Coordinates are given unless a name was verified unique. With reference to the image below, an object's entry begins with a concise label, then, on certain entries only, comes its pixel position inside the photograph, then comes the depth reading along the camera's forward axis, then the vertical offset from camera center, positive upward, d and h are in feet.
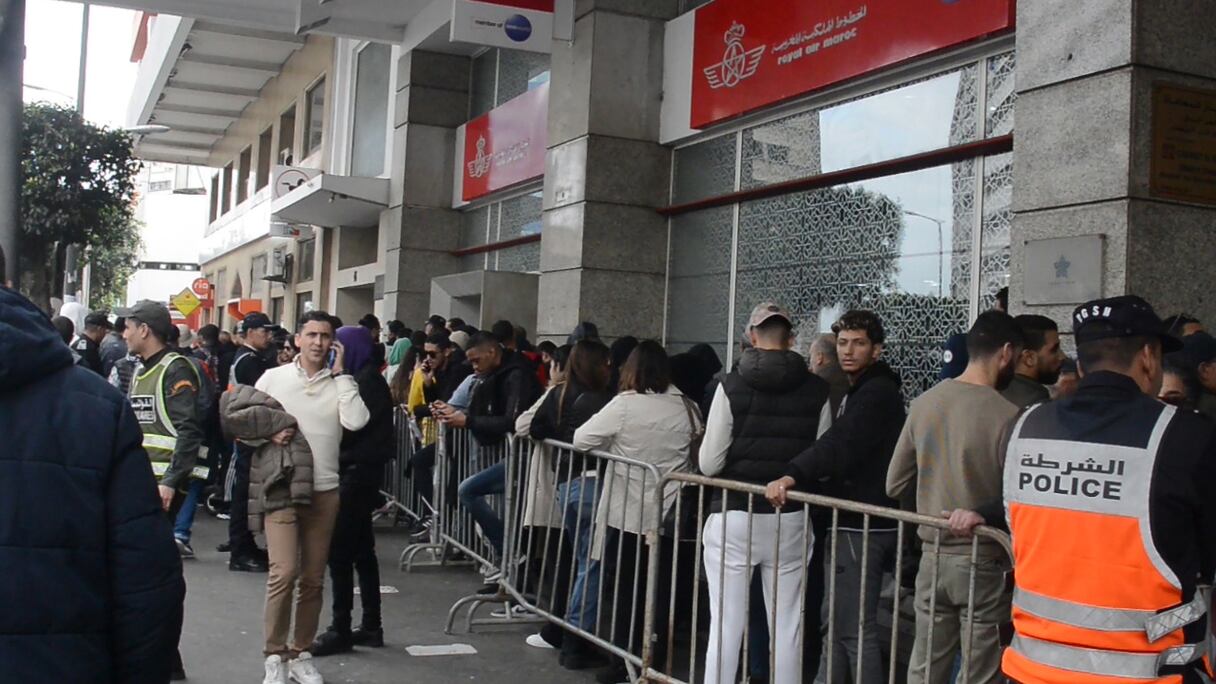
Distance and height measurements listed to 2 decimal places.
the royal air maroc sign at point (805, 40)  24.54 +8.40
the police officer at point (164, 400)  19.98 -0.78
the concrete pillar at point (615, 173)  36.88 +6.55
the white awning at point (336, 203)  56.54 +8.33
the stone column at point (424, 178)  54.29 +8.97
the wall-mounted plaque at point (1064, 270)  18.99 +2.15
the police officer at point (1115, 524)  10.12 -1.11
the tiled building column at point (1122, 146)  18.74 +4.22
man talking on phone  19.33 -2.50
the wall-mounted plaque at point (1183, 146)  18.89 +4.24
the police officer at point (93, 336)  37.04 +0.55
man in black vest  17.40 -1.31
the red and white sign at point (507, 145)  44.29 +9.39
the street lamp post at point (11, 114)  26.12 +5.40
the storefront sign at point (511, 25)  37.70 +11.37
